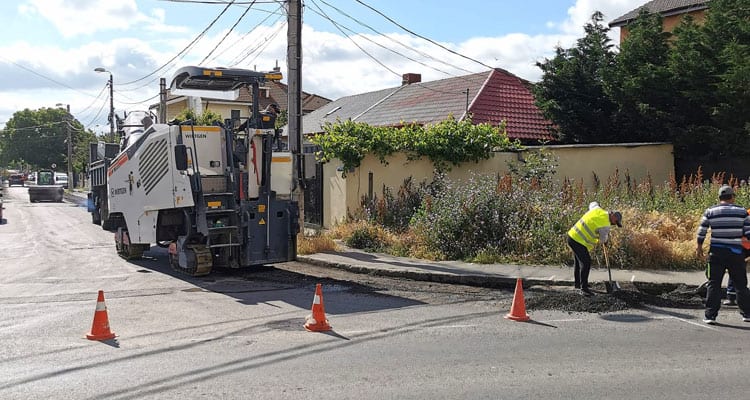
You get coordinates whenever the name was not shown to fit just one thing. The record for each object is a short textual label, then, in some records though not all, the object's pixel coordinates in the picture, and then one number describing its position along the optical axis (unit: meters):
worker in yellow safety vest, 9.28
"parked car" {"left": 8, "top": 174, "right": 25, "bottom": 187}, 85.88
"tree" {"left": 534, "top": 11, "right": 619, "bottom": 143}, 19.50
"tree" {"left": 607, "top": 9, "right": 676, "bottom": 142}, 17.06
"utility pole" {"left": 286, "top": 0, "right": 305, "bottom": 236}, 14.12
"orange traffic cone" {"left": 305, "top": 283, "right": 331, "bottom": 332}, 7.57
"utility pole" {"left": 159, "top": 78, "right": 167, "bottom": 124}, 28.59
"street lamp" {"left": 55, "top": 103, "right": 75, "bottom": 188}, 56.31
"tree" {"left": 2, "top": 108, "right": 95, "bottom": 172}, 89.25
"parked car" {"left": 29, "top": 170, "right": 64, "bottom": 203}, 39.06
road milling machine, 11.45
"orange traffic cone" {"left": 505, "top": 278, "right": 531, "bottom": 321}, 8.17
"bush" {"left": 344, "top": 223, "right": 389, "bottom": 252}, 14.59
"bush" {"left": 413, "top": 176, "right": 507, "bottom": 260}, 12.80
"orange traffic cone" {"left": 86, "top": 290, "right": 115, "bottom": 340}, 7.16
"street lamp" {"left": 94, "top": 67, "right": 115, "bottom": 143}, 39.33
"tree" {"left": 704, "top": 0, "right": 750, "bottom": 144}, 14.82
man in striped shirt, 7.98
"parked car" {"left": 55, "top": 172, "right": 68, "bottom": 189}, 65.06
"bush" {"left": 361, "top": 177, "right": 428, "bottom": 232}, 15.36
